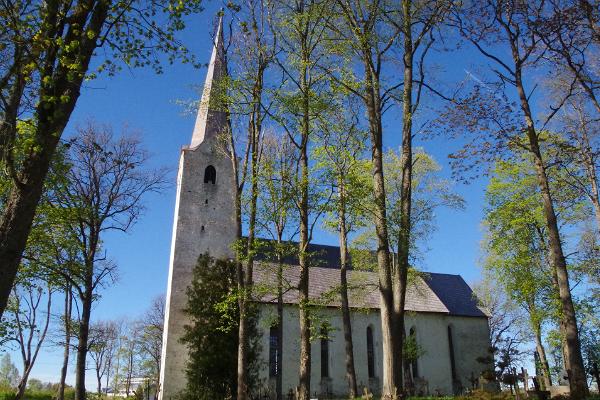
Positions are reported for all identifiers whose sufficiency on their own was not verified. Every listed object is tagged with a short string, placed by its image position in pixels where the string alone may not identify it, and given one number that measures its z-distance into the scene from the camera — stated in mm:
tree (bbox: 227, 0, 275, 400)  14805
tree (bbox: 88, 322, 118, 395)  31616
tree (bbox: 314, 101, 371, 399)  13344
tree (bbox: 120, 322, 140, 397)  51366
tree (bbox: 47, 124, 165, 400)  17125
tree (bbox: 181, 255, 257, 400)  20500
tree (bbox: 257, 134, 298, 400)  14539
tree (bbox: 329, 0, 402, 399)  10945
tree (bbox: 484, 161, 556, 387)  23109
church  25156
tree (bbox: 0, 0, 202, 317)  5473
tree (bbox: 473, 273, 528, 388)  25547
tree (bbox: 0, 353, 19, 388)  72475
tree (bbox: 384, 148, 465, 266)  18422
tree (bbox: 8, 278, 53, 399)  20234
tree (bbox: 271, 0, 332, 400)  14239
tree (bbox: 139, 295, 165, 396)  42438
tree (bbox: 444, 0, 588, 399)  12805
